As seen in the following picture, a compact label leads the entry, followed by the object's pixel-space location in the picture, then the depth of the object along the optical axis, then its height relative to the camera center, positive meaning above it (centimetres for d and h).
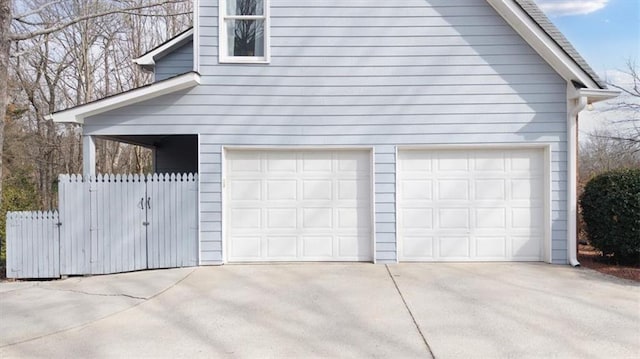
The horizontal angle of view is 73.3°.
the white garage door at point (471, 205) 805 -40
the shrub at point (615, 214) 743 -56
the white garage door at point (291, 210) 806 -48
